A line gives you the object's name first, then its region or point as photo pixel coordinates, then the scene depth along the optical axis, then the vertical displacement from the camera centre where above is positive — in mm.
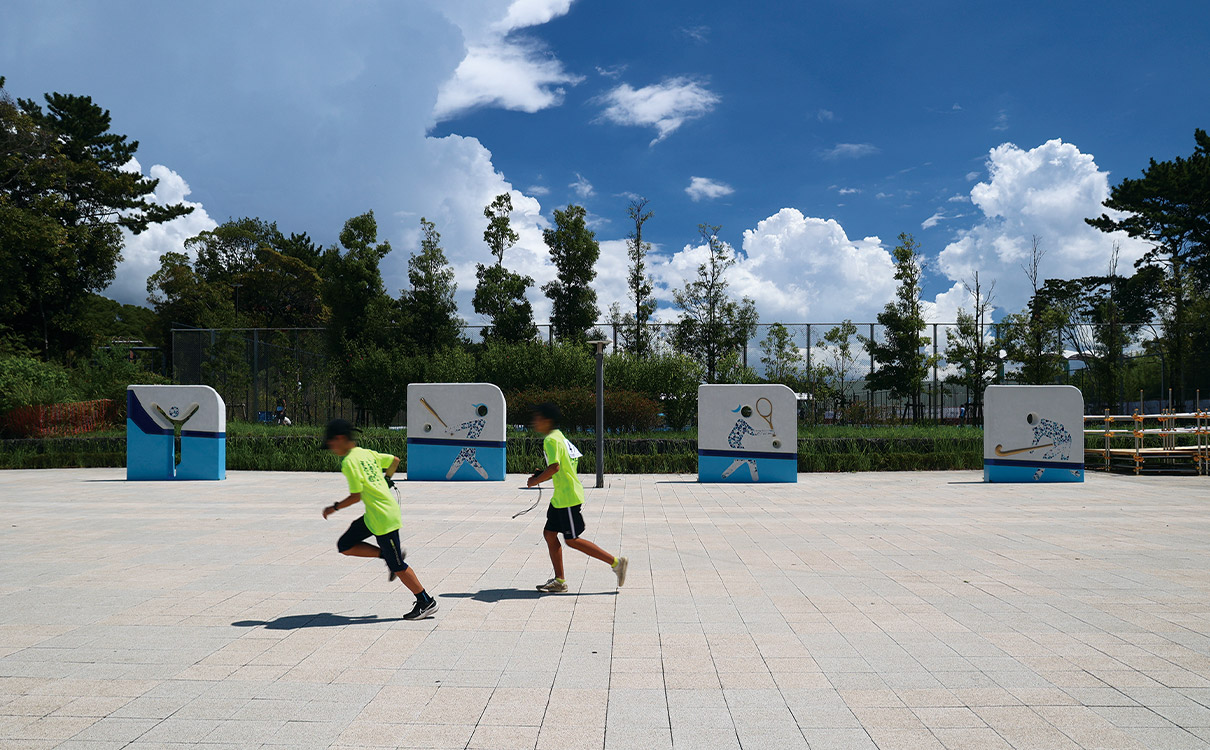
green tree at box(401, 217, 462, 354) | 25891 +3565
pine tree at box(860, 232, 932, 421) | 24656 +1570
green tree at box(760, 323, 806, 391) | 24359 +1462
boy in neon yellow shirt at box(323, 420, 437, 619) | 5363 -730
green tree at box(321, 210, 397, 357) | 28609 +4894
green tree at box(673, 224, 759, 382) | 24641 +2333
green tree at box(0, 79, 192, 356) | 26328 +6664
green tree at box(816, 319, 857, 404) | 24184 +1398
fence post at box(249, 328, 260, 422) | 26078 +1477
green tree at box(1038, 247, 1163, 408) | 26328 +2009
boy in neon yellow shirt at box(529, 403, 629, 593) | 6156 -897
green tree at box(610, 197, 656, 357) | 24719 +3109
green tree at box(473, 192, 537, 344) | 25203 +3475
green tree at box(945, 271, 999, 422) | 25141 +1527
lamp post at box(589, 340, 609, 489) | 14426 -193
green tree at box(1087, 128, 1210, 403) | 34969 +9443
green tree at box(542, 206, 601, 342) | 25203 +4372
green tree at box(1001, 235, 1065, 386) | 25344 +2027
